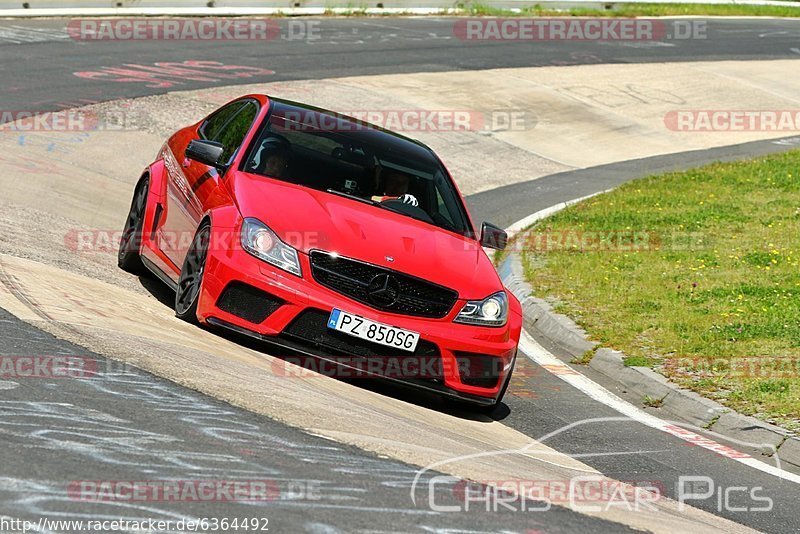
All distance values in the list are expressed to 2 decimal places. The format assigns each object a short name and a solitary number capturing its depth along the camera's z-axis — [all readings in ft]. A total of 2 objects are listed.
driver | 58.90
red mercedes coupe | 48.93
